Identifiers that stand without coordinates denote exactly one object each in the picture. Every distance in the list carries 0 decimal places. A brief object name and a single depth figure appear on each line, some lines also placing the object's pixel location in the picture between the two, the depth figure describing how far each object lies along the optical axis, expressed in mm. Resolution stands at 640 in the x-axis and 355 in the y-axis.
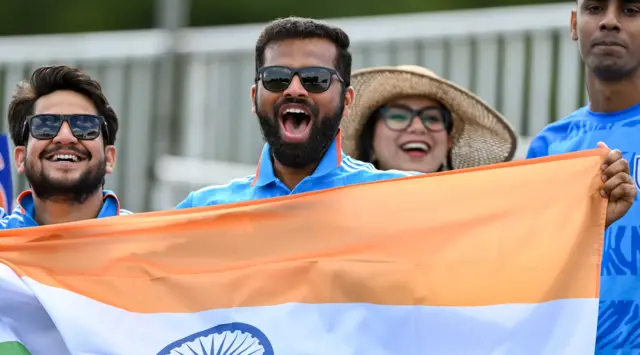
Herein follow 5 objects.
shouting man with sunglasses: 11195
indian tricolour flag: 10734
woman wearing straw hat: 14375
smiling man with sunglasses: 11719
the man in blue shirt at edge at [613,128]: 11336
